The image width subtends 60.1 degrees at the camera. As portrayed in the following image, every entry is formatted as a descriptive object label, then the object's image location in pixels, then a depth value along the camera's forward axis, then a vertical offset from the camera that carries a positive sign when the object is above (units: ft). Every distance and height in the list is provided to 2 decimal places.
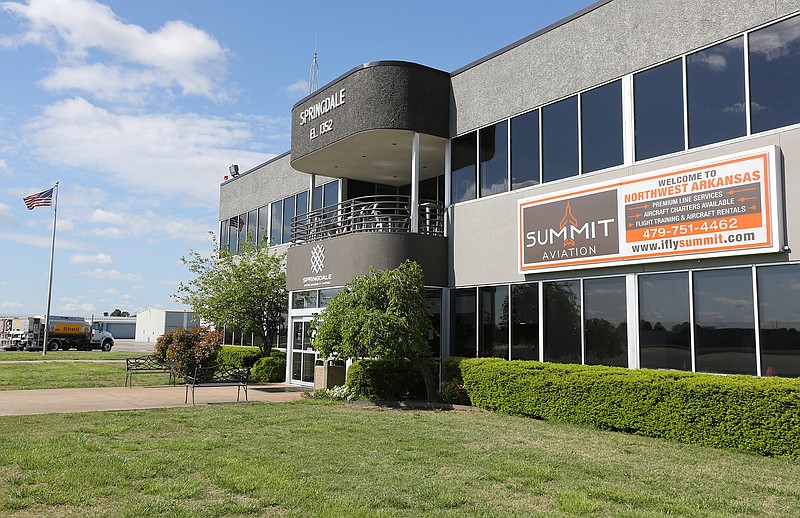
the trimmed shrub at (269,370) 76.07 -4.24
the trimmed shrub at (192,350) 64.90 -1.90
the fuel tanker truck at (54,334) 176.04 -1.42
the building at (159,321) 254.88 +3.23
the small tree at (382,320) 49.96 +0.92
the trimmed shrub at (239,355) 83.35 -3.06
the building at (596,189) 38.24 +10.00
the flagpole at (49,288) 142.82 +8.20
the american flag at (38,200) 129.08 +23.90
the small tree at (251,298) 79.30 +3.81
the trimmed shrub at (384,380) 55.11 -3.75
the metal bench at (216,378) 52.60 -3.70
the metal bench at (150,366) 65.50 -3.61
